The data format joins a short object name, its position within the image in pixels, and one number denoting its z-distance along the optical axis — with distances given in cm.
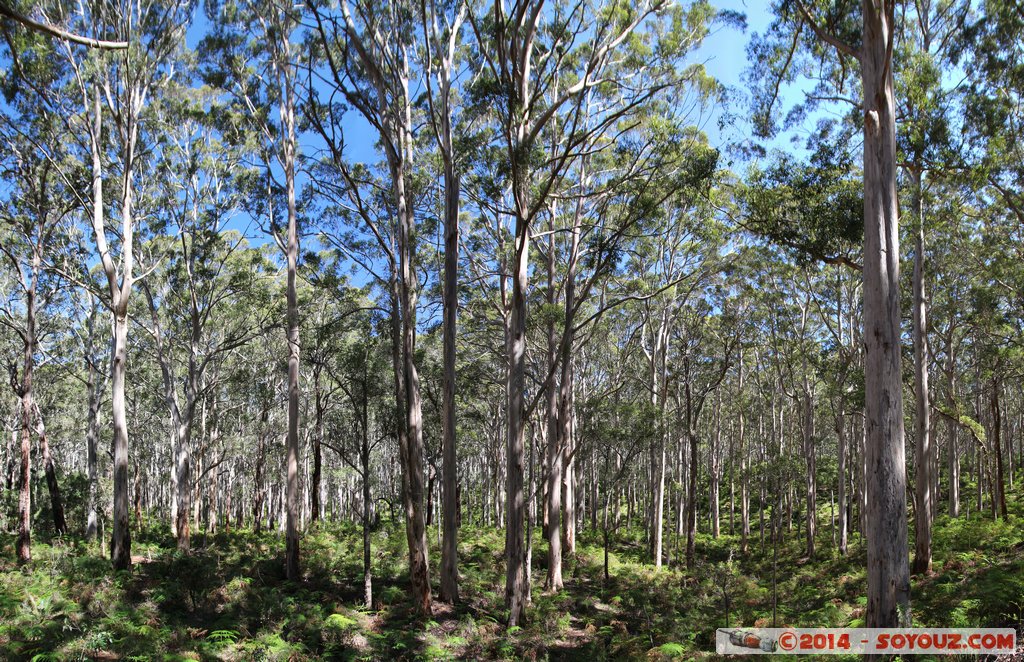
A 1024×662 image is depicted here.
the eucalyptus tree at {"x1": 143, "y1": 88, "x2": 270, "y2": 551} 1661
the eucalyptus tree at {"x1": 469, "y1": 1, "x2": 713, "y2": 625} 991
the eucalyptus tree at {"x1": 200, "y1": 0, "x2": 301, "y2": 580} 1357
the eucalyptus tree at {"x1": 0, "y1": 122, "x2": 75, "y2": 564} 1336
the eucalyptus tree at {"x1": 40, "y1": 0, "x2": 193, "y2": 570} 1224
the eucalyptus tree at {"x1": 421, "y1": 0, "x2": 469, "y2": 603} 1112
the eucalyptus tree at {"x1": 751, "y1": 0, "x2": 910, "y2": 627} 640
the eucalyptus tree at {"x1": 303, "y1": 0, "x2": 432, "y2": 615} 1106
